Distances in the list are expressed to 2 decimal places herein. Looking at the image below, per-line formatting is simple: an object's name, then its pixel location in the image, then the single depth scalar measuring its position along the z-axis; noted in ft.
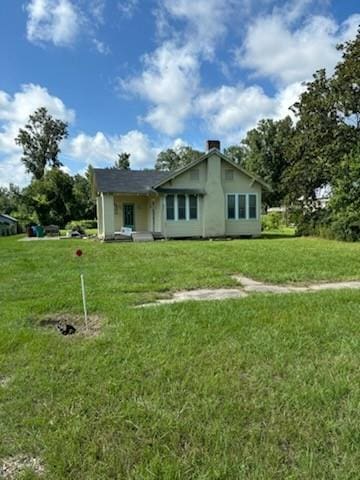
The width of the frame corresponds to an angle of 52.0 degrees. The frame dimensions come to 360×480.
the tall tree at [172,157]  226.58
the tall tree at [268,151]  147.02
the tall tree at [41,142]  157.69
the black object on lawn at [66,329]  15.44
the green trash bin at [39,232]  90.87
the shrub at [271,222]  106.63
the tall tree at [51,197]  120.16
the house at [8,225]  113.69
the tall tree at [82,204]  131.54
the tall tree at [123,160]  181.16
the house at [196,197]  69.92
